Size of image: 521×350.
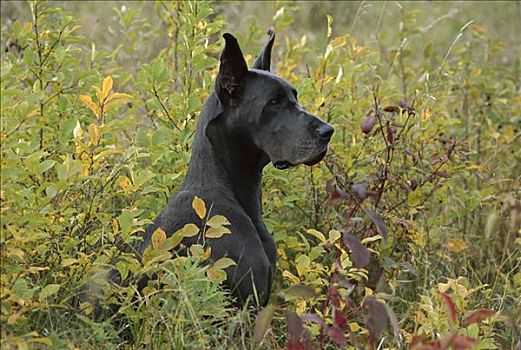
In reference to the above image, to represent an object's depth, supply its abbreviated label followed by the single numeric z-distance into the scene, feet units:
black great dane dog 20.90
